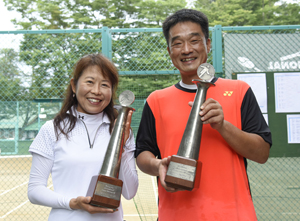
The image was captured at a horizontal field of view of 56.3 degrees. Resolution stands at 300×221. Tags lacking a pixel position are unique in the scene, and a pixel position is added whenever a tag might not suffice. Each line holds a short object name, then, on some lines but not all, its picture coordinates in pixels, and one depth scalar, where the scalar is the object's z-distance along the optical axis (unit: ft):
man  4.49
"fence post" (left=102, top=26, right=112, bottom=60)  11.29
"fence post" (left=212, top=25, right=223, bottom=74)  11.14
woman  5.09
